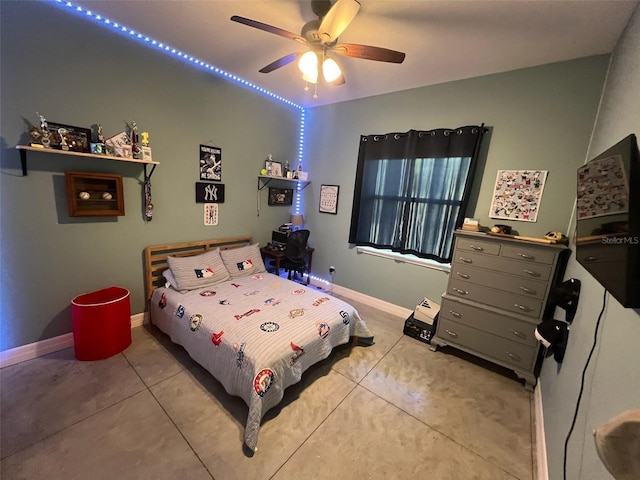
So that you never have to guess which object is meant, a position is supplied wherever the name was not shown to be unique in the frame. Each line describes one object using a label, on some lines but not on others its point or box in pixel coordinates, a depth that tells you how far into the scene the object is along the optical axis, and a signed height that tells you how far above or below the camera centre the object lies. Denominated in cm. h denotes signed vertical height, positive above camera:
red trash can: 193 -116
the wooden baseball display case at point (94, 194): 197 -10
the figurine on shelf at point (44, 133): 176 +31
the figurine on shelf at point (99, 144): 197 +30
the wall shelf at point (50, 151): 172 +19
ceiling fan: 138 +101
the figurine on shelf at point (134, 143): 219 +37
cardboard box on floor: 266 -110
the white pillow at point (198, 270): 245 -82
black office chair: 336 -73
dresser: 199 -71
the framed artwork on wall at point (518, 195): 225 +20
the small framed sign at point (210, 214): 294 -27
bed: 159 -98
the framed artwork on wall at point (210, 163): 279 +32
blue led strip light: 191 +130
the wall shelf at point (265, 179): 343 +24
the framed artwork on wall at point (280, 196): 364 +2
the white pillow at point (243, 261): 289 -80
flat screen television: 72 +1
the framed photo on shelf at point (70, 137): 185 +32
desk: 340 -79
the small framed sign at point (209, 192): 283 -1
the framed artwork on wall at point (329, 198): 359 +4
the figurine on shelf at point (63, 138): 184 +30
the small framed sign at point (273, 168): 344 +40
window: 258 +22
